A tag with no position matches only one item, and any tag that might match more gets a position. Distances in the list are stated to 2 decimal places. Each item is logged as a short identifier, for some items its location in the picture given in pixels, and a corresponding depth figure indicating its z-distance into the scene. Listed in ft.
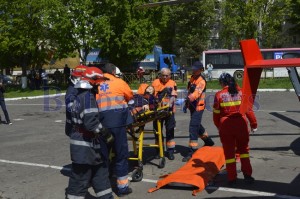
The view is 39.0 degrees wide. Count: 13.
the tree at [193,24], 173.88
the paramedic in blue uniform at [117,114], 19.56
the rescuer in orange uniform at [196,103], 26.09
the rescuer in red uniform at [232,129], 20.74
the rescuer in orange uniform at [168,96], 26.45
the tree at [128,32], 115.85
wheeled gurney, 22.43
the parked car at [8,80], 150.53
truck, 148.56
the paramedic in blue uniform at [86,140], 15.96
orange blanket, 20.53
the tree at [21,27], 111.34
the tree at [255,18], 115.85
